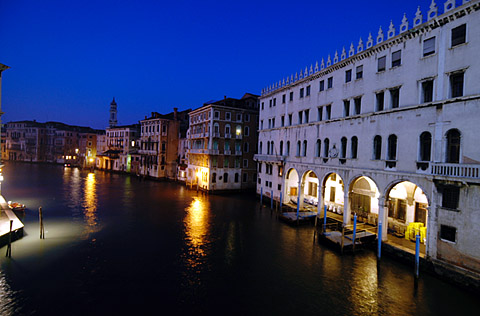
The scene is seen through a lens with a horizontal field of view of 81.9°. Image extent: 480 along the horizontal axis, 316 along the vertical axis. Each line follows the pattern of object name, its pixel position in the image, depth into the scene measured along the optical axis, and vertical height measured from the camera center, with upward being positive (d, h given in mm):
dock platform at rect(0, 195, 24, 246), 17075 -5217
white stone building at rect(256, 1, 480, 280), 14148 +2183
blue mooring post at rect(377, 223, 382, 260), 16828 -4745
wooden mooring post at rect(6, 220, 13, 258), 15557 -5838
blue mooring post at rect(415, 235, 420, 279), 14278 -4813
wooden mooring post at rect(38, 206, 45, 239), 19047 -5860
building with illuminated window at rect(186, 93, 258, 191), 42312 +1948
